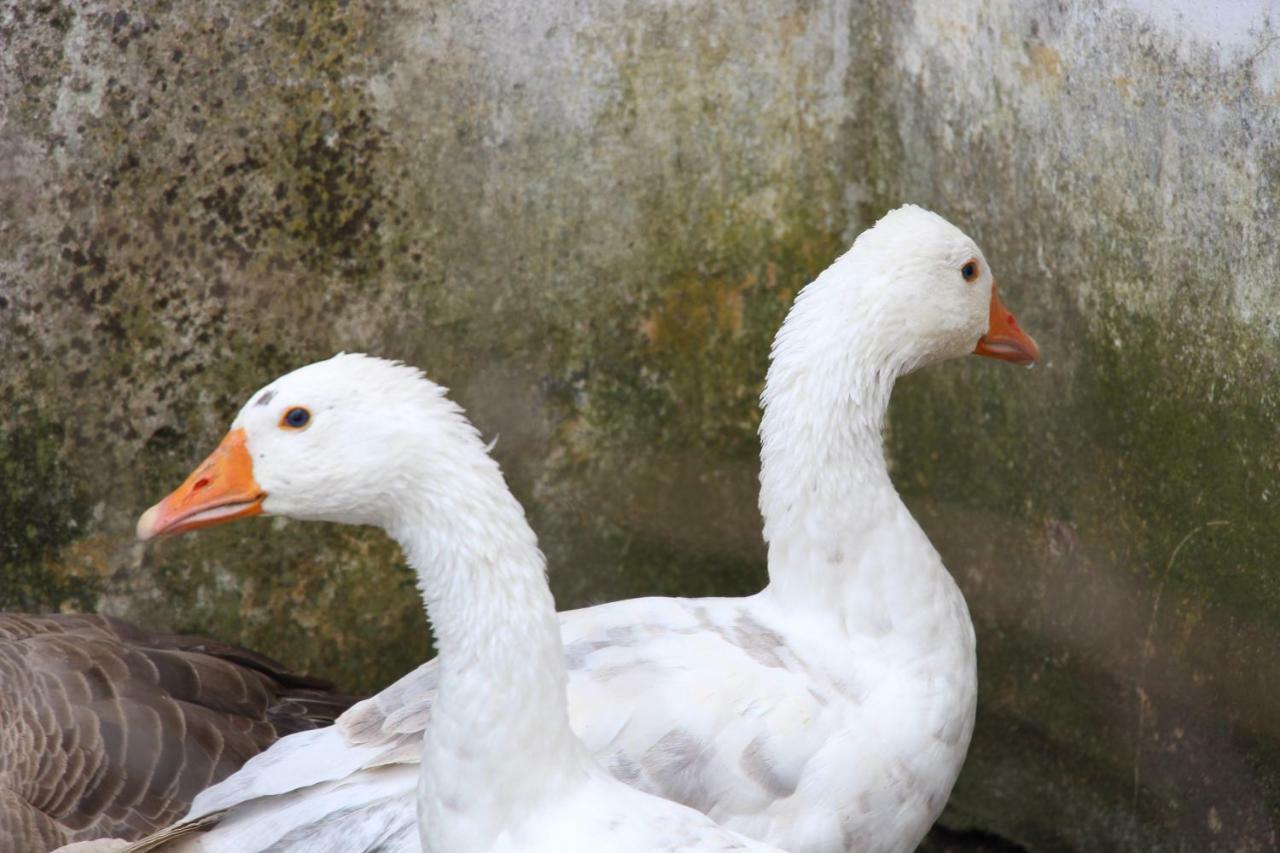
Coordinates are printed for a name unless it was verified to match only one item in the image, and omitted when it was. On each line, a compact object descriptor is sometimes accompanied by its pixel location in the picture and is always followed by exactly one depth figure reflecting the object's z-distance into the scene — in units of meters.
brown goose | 6.90
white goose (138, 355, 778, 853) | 5.29
